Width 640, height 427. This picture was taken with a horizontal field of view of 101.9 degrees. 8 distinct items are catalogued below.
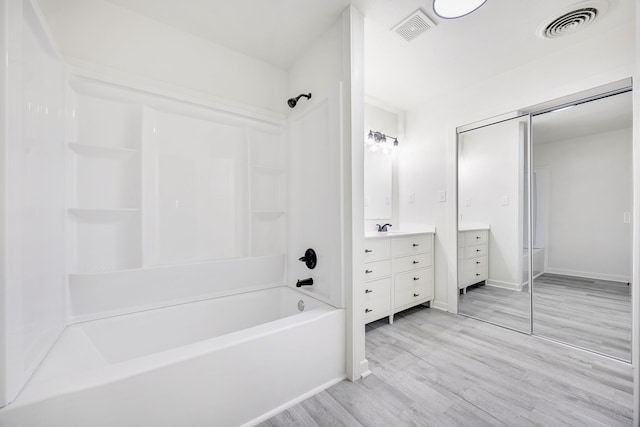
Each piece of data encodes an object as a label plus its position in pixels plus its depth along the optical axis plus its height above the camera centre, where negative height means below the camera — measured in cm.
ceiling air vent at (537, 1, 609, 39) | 163 +129
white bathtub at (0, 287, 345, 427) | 92 -70
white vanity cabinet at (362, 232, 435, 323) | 229 -58
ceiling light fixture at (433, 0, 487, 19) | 159 +129
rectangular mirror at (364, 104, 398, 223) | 296 +59
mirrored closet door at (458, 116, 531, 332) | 236 -11
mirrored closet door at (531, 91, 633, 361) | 194 -10
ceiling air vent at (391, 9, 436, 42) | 171 +129
